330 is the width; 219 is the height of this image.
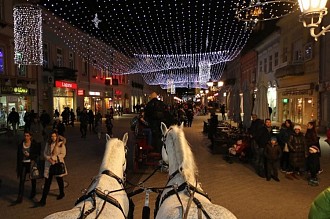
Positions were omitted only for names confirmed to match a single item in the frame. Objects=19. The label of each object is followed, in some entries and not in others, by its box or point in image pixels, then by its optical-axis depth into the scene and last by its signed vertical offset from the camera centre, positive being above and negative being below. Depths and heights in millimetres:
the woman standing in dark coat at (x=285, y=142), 9879 -1232
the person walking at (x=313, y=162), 8588 -1604
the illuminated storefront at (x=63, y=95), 27531 +856
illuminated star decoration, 19325 +5251
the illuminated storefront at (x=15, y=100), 21516 +299
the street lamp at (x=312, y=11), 5770 +1683
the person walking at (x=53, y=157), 7234 -1215
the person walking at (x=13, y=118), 19703 -851
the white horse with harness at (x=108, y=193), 2945 -946
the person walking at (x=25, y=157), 7484 -1233
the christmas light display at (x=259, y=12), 17689 +5983
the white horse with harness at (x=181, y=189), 2867 -908
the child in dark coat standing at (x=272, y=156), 9094 -1530
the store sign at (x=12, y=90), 21141 +995
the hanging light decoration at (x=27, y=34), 20188 +4545
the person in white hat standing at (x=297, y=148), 9370 -1327
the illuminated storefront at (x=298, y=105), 20516 -171
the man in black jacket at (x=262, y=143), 9500 -1254
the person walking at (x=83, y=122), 19103 -1092
